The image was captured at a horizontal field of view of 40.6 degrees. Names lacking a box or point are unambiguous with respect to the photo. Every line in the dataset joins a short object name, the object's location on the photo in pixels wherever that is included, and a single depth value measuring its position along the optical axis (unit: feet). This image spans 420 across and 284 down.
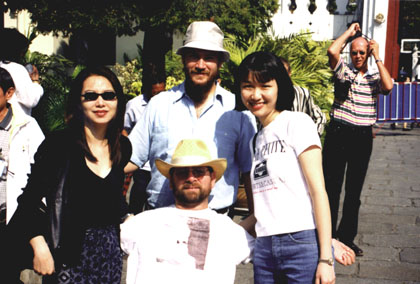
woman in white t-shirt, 8.24
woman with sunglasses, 8.63
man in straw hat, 9.07
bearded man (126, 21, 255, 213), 10.29
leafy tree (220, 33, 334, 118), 26.09
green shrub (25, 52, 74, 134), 21.80
